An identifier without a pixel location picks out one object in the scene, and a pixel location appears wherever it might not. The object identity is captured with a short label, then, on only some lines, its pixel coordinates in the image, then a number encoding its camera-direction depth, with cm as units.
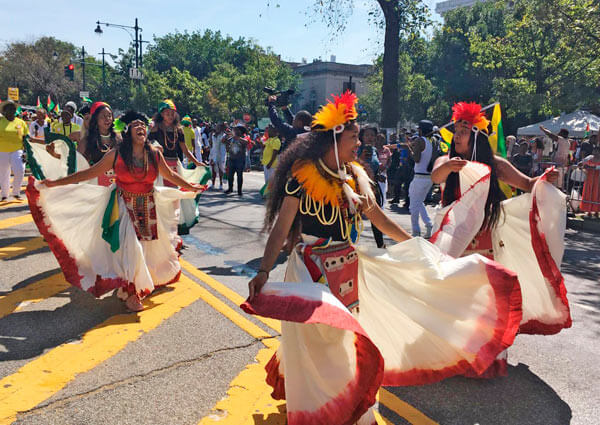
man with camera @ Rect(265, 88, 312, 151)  806
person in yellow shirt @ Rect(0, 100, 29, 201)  1092
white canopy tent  2248
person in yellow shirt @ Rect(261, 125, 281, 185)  1138
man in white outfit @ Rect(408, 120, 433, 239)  882
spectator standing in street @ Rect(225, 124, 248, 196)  1384
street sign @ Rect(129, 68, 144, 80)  3551
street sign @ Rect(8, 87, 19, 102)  2659
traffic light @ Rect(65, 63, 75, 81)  3726
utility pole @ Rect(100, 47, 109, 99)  5039
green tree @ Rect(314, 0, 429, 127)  1847
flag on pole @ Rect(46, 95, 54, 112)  1515
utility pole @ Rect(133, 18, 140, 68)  3634
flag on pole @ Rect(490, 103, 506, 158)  472
